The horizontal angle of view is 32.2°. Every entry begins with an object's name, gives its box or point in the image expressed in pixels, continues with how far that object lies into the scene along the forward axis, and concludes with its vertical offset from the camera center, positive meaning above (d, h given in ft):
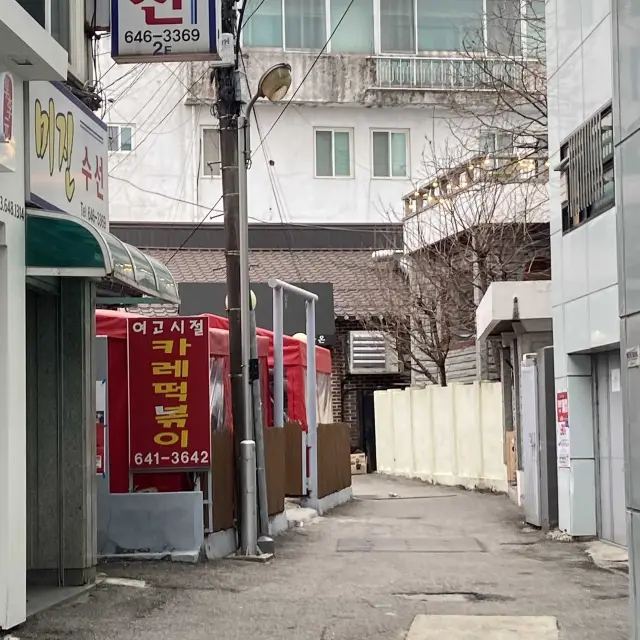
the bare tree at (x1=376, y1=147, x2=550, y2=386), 76.54 +10.40
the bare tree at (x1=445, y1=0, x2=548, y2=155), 75.92 +24.72
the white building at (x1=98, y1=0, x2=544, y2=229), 97.71 +24.81
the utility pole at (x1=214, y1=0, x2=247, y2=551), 41.88 +6.17
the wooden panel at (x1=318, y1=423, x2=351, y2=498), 60.06 -3.66
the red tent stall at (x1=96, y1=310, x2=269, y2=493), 39.58 -0.52
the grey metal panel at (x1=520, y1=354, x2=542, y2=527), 49.01 -2.28
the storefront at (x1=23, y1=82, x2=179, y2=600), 33.22 -0.32
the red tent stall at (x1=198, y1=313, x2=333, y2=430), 59.62 +0.96
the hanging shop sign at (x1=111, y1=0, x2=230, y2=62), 33.27 +11.09
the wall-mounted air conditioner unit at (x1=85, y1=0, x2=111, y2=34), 36.58 +12.70
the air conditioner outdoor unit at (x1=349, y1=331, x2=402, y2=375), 91.86 +3.37
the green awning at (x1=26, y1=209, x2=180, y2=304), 28.78 +3.98
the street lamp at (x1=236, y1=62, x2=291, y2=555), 41.22 +3.97
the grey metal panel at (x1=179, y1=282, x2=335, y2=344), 84.17 +7.10
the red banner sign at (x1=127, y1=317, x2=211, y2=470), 39.24 +0.28
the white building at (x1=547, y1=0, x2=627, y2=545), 40.70 +4.69
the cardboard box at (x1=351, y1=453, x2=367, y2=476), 92.63 -5.77
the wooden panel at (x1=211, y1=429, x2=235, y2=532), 40.34 -3.04
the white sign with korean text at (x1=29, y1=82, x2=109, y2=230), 30.14 +7.28
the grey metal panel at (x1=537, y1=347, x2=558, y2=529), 47.98 -2.40
